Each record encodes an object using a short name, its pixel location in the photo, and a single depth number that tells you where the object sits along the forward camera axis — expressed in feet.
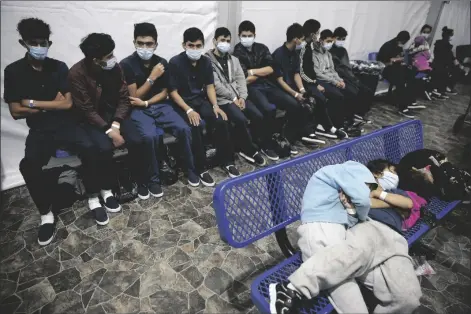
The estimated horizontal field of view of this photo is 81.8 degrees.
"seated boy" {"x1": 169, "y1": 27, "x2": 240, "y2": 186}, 12.45
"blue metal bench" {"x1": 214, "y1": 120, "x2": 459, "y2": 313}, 5.92
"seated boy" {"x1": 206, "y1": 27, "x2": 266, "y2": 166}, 13.70
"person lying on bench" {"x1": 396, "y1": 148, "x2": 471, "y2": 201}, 9.24
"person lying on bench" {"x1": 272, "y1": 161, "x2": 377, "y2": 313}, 6.19
